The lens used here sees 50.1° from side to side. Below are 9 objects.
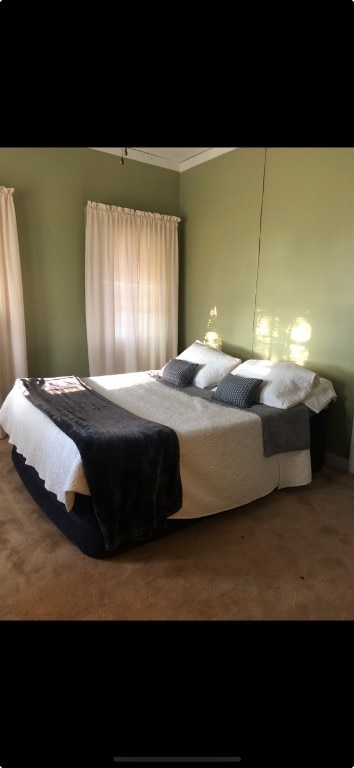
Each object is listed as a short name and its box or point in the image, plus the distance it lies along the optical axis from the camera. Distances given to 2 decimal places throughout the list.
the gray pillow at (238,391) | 2.59
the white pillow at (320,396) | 2.63
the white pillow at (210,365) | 3.13
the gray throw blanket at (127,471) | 1.77
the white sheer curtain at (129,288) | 3.72
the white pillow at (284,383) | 2.57
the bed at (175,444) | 1.84
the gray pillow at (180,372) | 3.15
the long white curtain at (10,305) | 3.19
